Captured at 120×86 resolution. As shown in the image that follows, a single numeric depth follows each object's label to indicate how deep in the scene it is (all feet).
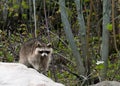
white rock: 22.86
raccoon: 46.47
